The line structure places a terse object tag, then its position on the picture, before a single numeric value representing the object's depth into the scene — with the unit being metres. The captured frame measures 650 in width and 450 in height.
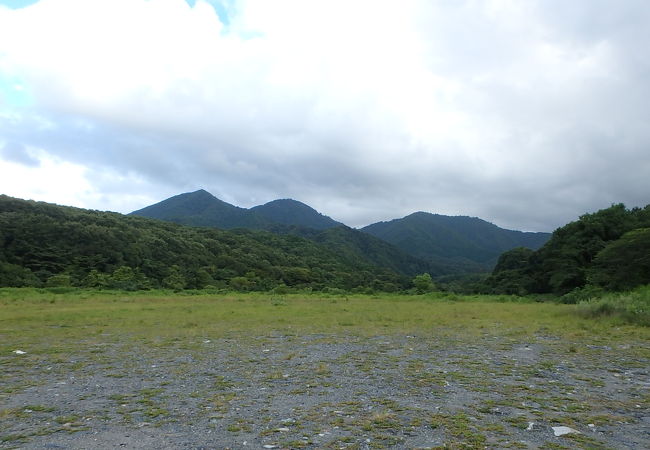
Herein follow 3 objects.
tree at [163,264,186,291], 58.46
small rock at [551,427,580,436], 6.20
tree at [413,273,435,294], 58.40
